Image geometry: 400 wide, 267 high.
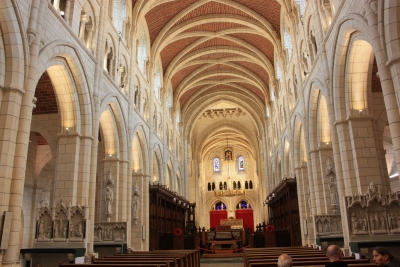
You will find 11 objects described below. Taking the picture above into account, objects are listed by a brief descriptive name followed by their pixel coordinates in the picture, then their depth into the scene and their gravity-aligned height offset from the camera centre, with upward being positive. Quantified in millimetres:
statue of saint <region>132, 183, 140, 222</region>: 17844 +1438
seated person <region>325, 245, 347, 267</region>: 4094 -341
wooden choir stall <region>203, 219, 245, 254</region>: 23442 -620
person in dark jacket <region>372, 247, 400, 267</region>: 4282 -386
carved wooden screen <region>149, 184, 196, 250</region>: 20531 +1084
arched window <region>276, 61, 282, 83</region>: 24766 +10586
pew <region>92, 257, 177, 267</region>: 7754 -626
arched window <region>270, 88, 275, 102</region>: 28172 +10323
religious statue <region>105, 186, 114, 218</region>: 14992 +1360
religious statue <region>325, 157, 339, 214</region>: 13492 +1469
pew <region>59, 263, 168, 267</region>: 6906 -602
